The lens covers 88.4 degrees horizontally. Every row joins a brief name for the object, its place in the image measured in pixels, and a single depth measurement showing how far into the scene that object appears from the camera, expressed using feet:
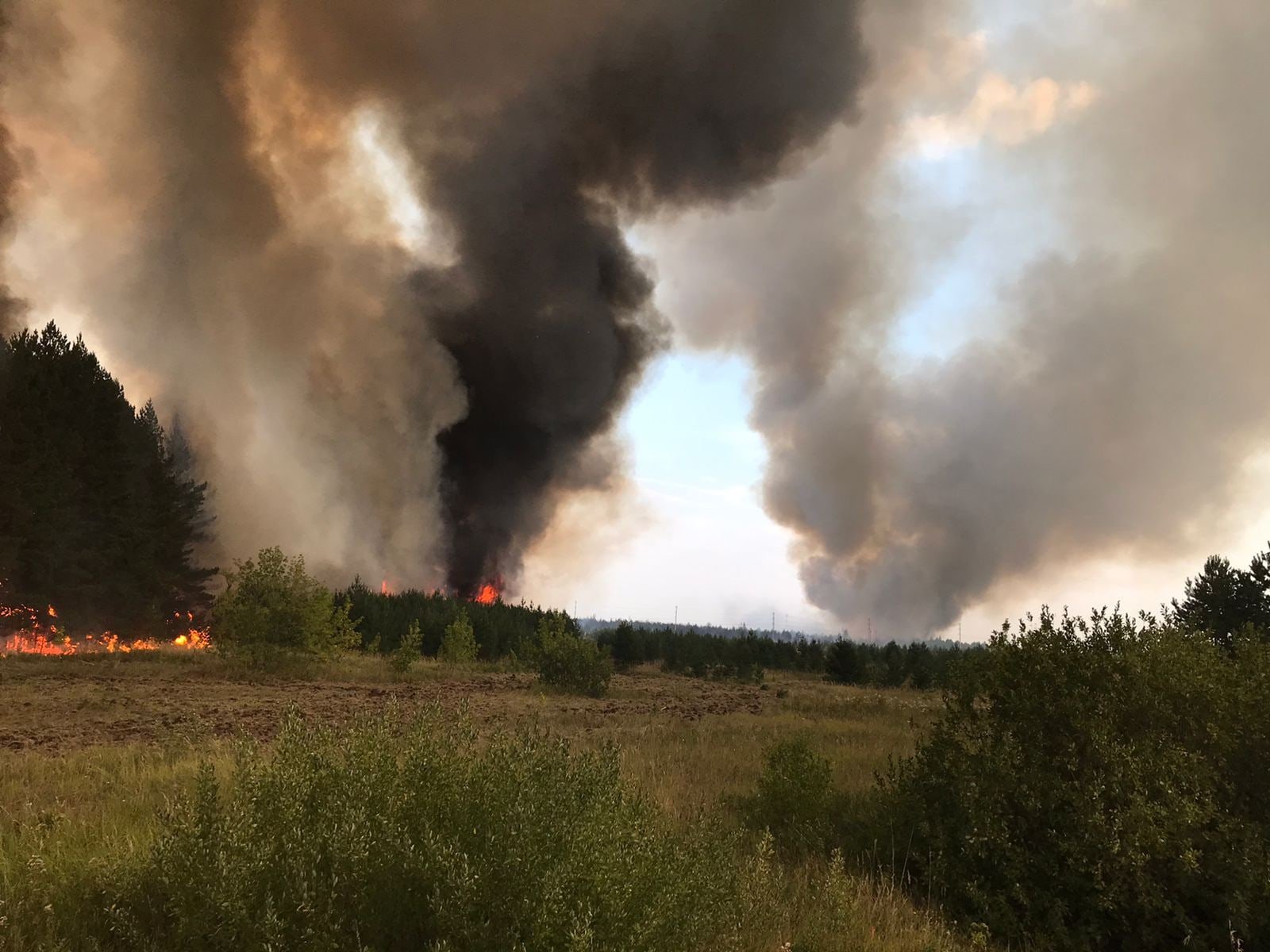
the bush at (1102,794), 21.15
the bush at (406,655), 105.19
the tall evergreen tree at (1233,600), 122.90
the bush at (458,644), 140.77
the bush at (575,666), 101.55
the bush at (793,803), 27.37
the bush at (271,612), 89.35
